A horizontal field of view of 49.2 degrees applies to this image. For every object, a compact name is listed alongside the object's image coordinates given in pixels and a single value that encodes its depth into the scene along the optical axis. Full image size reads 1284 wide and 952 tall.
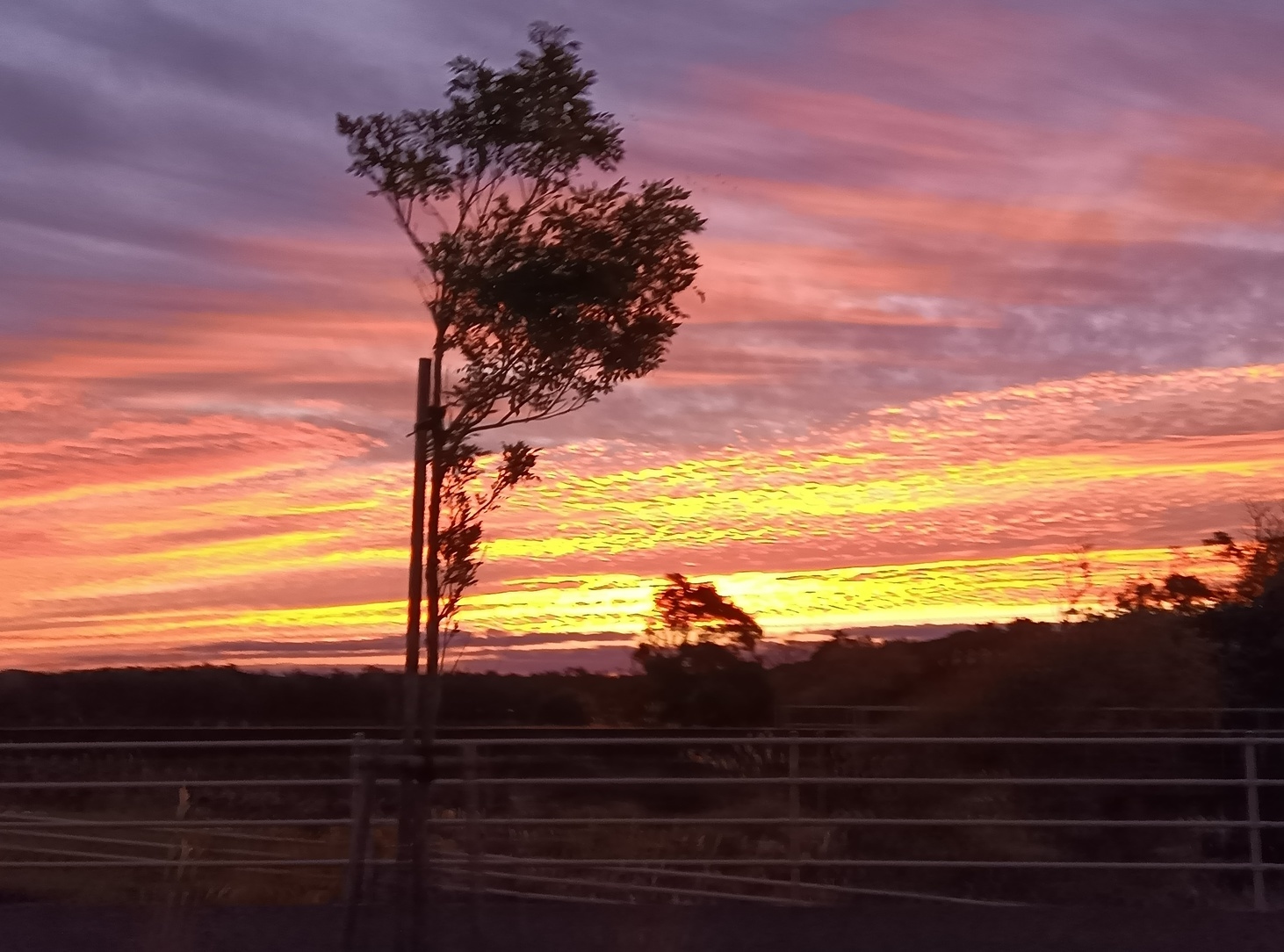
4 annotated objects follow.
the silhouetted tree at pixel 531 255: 16.22
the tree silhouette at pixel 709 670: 25.06
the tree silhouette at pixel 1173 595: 26.23
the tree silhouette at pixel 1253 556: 29.33
